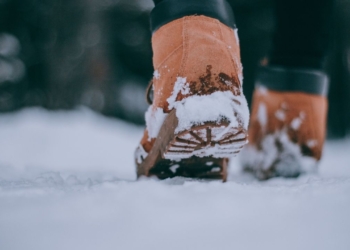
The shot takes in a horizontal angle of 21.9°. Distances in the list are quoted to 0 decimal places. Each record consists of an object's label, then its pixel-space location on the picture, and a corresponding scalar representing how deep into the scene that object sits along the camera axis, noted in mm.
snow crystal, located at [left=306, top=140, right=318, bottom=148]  1002
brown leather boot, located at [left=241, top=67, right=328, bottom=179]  998
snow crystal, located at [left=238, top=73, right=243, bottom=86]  891
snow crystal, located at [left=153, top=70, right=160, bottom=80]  906
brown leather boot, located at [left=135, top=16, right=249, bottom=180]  849
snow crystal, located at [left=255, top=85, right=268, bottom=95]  1048
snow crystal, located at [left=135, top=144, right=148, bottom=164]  937
